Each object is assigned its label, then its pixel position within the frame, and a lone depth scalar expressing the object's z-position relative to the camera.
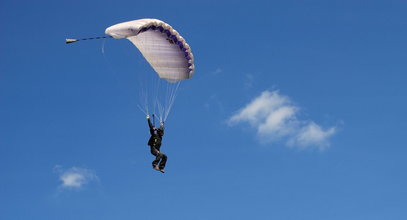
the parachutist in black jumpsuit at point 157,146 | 40.47
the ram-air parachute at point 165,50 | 40.94
